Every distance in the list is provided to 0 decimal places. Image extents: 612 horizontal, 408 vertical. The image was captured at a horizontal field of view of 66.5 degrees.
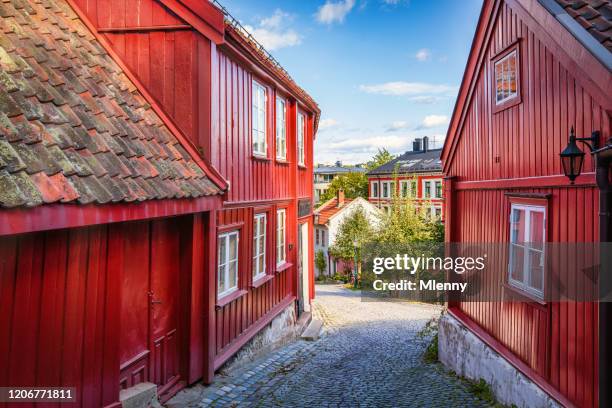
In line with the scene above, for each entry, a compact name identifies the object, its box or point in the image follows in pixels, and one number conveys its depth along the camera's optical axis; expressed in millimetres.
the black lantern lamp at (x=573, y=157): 4828
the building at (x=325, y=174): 85750
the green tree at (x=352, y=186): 61719
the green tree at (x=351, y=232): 31750
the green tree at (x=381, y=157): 70312
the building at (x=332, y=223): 38062
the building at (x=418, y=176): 41088
